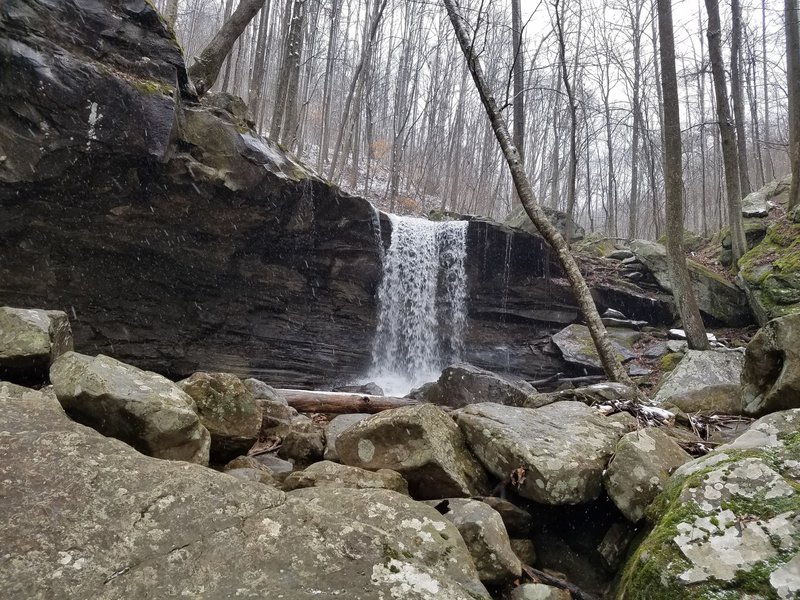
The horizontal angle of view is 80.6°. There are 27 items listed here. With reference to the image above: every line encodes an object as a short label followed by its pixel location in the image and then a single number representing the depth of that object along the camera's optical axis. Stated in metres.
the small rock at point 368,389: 9.73
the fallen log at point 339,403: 6.33
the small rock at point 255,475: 3.07
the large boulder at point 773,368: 3.18
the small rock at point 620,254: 14.51
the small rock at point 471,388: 7.50
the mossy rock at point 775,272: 8.76
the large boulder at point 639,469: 2.72
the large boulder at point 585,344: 10.93
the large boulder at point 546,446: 3.01
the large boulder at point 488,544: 2.46
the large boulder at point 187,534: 1.53
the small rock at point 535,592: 2.42
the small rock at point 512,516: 3.07
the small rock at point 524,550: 2.96
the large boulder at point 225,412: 3.47
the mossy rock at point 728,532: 1.66
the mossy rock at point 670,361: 9.48
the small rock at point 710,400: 4.48
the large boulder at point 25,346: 3.27
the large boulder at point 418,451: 3.12
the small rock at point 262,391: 5.74
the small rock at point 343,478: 2.86
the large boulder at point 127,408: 2.54
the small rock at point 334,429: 3.90
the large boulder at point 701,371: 7.69
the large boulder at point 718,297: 10.70
